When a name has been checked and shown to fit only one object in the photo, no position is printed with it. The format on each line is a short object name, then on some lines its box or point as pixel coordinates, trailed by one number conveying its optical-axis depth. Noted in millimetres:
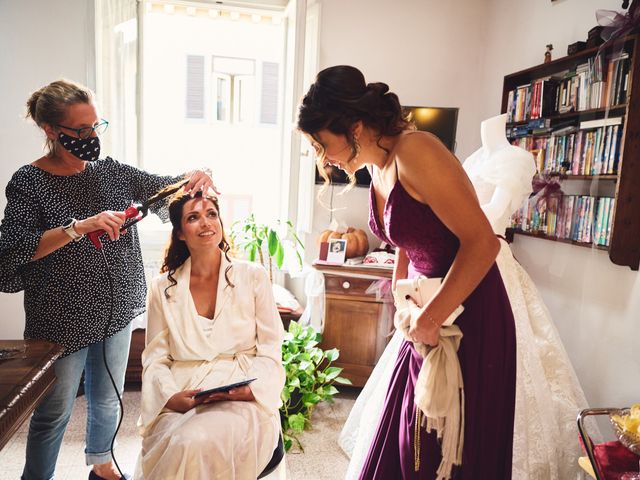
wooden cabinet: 2727
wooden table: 906
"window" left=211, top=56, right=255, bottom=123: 3994
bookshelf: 1885
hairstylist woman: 1386
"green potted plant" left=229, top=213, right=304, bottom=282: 2713
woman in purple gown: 986
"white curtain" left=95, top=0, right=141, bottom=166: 2799
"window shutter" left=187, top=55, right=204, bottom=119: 4000
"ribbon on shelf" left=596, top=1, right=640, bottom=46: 1801
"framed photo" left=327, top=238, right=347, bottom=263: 2830
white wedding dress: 1773
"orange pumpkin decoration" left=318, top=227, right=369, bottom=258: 2922
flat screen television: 3086
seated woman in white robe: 1251
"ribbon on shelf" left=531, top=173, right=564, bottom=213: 2316
